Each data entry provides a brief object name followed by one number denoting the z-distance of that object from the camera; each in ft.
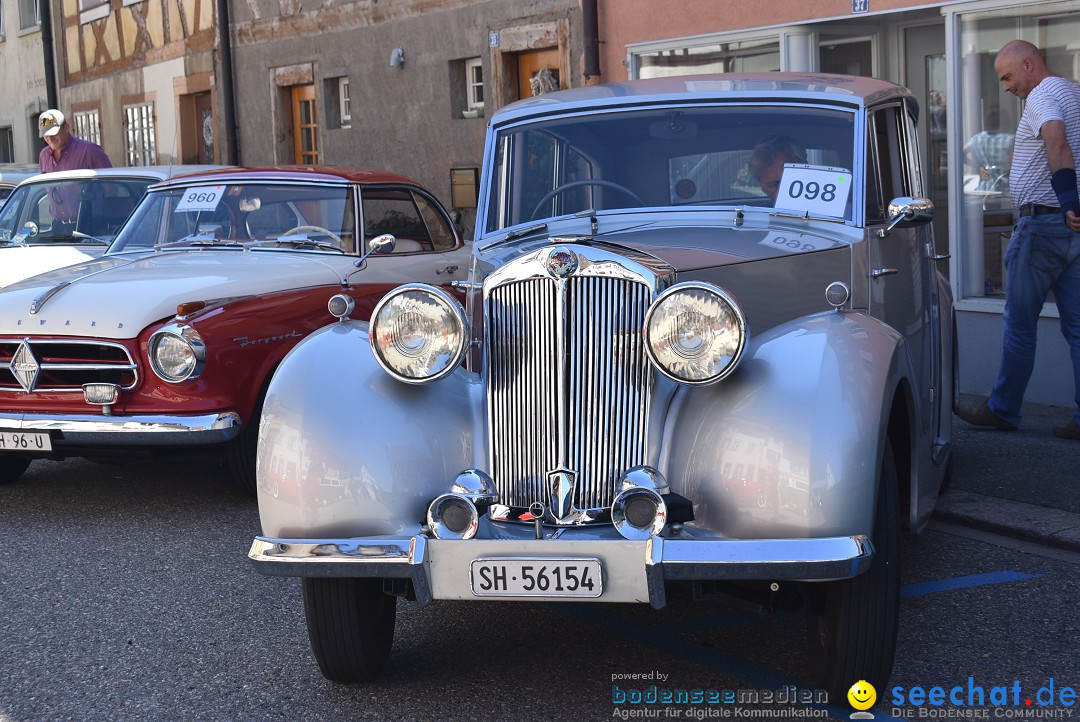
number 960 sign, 24.94
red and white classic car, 19.92
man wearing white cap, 36.50
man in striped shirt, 22.65
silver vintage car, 11.19
